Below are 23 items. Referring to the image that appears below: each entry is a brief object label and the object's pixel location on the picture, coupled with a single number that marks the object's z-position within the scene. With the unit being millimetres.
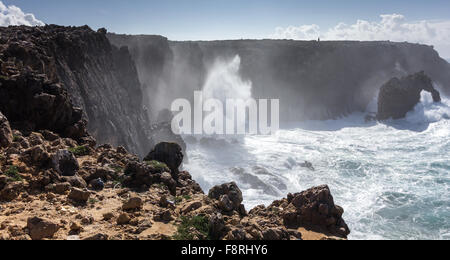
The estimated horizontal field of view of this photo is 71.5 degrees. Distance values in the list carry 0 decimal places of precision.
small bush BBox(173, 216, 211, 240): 6700
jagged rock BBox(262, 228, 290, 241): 7605
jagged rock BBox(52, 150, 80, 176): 8477
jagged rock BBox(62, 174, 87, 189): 8320
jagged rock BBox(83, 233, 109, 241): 5855
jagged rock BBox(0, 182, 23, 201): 7006
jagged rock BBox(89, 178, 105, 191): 8930
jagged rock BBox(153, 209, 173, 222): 7406
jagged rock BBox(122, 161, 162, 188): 9508
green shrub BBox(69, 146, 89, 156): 10602
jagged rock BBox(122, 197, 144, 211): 7648
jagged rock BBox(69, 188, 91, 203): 7734
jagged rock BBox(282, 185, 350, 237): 10078
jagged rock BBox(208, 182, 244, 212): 8945
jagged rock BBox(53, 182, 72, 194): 7820
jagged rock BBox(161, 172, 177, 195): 9992
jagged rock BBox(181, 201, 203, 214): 8000
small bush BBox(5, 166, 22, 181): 7536
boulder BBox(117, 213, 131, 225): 6934
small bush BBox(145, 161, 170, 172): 10503
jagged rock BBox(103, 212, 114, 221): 7068
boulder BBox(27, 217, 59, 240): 5766
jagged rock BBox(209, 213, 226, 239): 7152
